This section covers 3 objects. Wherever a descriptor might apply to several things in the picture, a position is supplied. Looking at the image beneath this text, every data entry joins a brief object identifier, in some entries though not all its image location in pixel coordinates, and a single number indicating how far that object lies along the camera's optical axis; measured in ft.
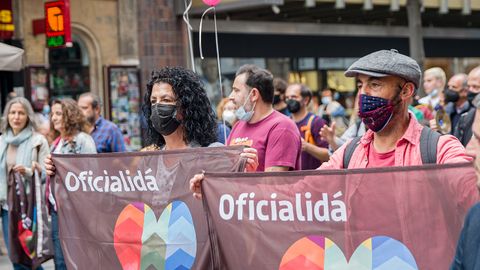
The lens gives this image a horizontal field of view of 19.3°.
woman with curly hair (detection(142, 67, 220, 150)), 24.35
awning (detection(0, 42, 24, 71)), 49.76
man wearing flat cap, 19.27
